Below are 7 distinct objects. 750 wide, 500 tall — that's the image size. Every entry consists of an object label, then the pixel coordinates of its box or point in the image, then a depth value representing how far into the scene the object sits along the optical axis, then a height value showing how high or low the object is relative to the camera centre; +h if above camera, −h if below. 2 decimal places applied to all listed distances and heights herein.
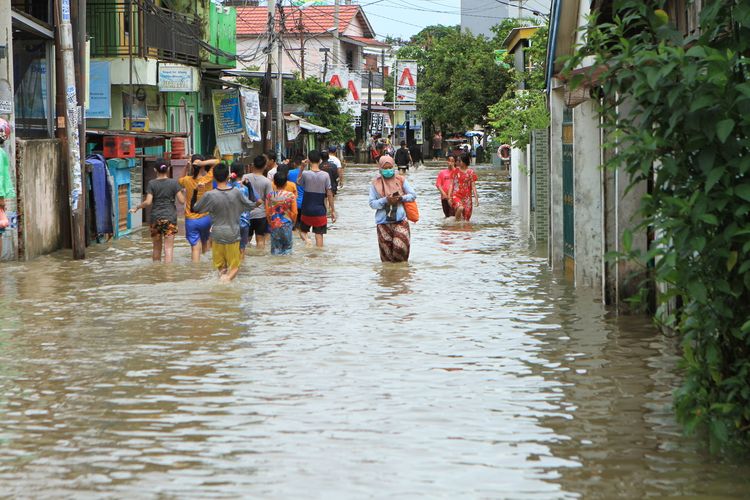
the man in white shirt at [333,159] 30.01 +0.40
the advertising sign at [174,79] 31.31 +2.53
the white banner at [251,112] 39.47 +2.13
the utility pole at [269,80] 39.75 +3.36
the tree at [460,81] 62.97 +4.66
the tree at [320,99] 58.25 +3.61
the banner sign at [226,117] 38.56 +1.91
